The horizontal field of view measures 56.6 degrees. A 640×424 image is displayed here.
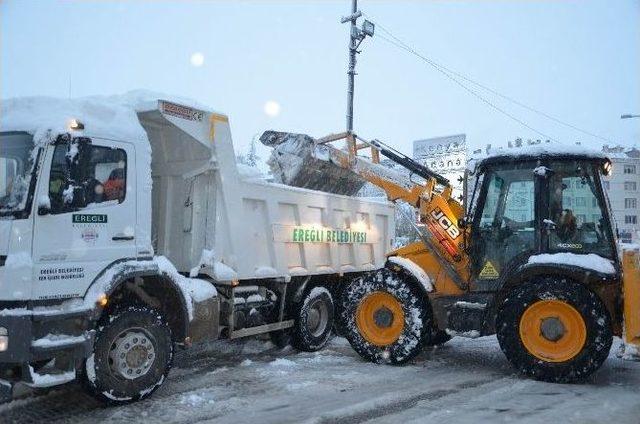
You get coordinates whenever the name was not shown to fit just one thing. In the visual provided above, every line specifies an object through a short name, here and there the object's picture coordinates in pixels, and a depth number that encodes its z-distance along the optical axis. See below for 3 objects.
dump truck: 4.68
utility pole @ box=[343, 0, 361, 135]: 15.58
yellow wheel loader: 6.04
